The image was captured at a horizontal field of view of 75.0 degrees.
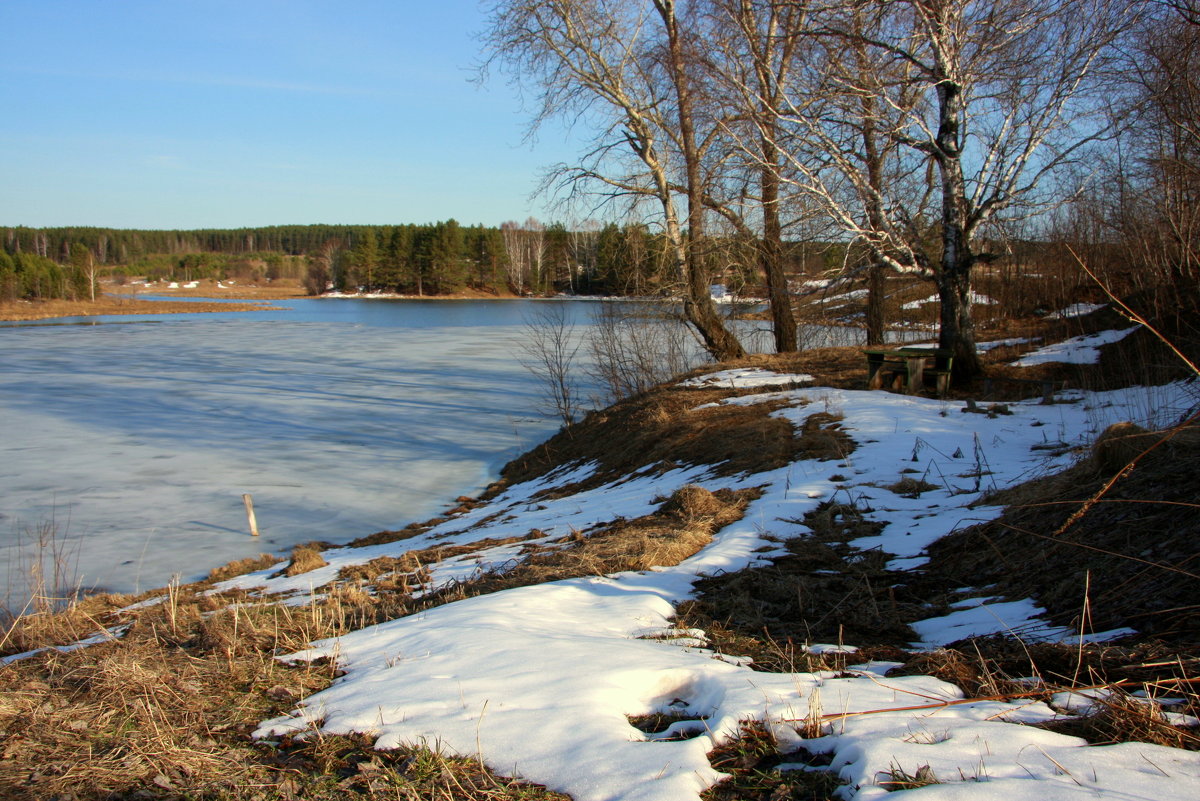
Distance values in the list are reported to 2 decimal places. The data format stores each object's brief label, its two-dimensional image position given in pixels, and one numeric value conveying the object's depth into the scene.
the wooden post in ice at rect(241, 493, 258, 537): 11.04
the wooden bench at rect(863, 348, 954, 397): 10.69
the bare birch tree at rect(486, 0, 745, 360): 15.27
